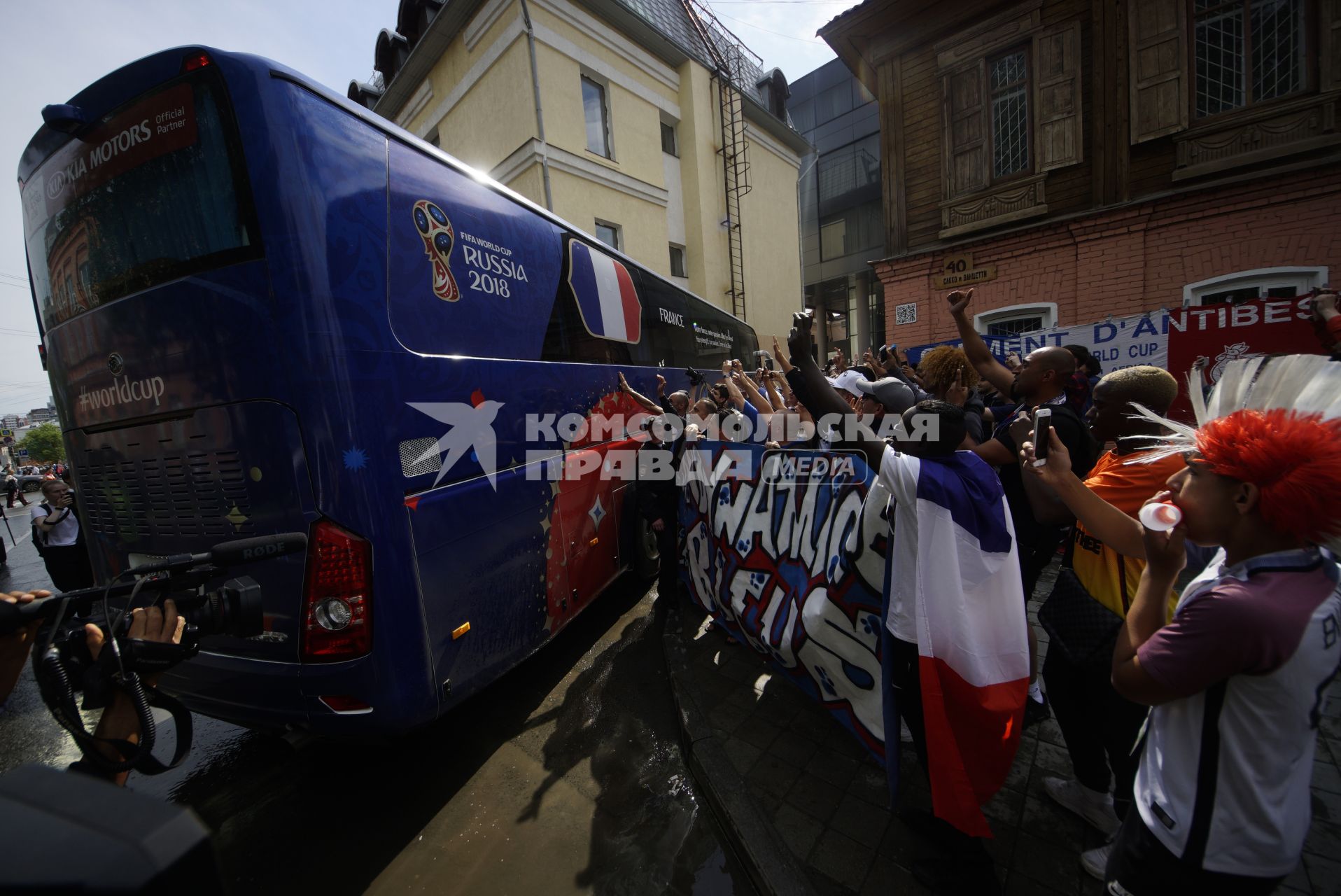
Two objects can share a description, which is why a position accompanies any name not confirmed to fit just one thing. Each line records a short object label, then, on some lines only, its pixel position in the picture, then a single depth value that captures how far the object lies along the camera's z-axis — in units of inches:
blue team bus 92.7
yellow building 473.7
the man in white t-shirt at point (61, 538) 216.7
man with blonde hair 76.4
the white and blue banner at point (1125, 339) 263.6
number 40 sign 422.0
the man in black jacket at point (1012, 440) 110.4
